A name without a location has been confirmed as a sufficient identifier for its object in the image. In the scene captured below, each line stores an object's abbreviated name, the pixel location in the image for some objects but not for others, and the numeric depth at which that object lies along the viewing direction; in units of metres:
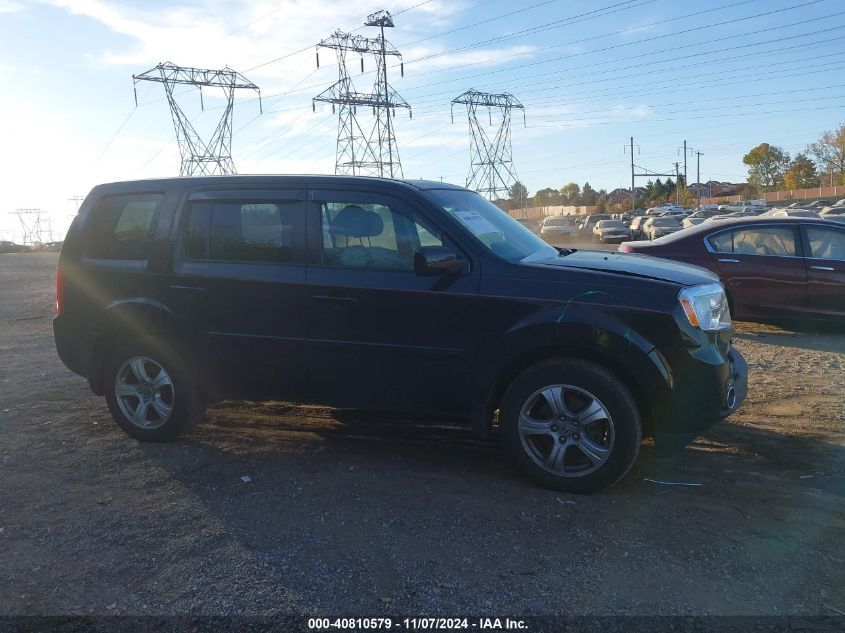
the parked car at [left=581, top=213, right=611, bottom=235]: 55.22
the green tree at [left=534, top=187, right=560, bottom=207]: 131.76
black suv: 4.28
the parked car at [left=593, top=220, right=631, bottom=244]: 39.50
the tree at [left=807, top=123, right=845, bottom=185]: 95.00
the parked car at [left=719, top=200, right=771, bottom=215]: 57.52
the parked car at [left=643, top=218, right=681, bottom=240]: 36.17
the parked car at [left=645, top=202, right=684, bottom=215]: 65.42
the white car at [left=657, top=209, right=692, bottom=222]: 56.99
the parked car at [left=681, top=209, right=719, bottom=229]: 38.84
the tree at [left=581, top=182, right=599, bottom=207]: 125.84
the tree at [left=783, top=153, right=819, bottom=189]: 97.00
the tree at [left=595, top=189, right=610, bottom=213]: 102.76
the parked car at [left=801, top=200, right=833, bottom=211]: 56.66
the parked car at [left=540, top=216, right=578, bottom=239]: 47.03
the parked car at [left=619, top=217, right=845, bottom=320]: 8.99
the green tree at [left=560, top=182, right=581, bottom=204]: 129.12
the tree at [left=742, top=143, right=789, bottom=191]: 101.50
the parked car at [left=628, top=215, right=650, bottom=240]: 41.51
